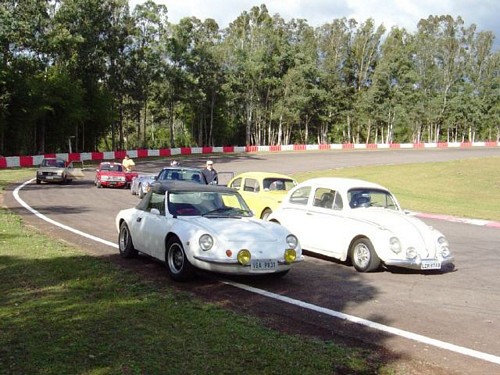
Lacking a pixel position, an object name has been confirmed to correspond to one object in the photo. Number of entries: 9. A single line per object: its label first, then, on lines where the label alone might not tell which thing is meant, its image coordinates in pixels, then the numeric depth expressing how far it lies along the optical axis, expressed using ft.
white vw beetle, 29.78
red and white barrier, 145.89
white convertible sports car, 25.41
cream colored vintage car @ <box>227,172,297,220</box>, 47.24
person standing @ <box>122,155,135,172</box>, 93.04
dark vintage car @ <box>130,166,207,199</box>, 61.62
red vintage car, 88.79
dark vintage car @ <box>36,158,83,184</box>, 93.97
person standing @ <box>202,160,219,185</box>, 63.00
